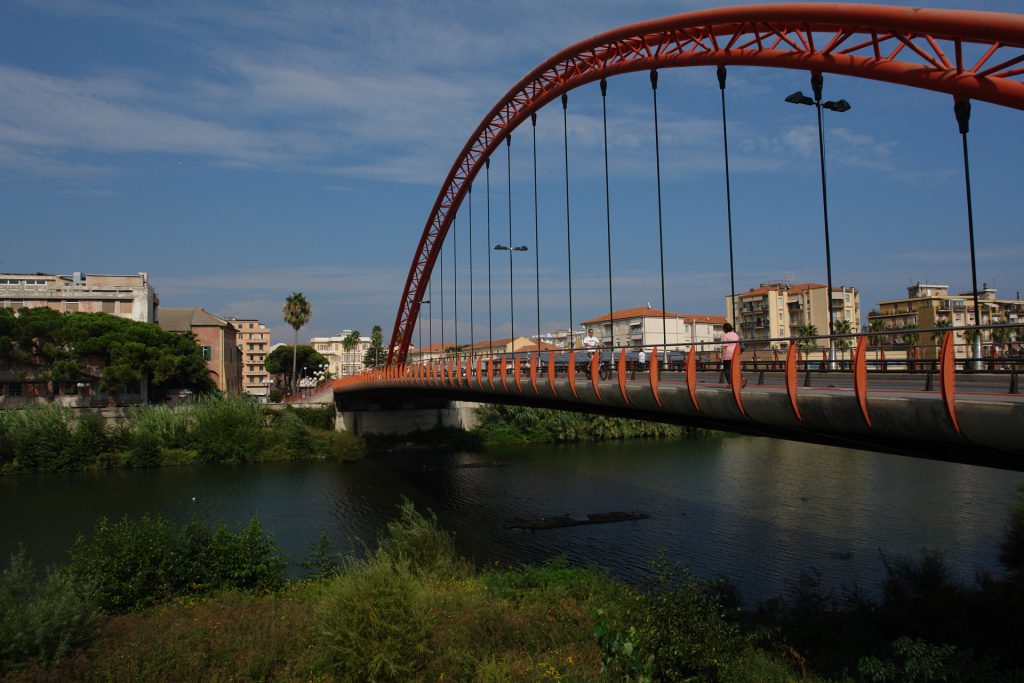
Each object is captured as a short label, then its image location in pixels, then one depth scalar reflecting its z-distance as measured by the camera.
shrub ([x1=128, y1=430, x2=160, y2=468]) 45.44
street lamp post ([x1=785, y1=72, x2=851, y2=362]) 14.10
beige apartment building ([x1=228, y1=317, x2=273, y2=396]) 121.06
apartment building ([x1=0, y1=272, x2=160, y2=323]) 66.50
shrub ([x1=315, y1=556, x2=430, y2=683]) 12.27
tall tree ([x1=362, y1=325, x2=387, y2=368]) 101.64
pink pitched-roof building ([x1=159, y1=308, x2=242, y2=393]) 75.00
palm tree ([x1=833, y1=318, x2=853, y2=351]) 55.00
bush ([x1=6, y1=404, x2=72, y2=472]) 43.31
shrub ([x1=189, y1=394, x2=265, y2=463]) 47.97
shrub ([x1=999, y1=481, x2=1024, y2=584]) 18.70
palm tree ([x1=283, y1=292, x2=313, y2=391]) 75.56
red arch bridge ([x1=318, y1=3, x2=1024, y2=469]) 8.90
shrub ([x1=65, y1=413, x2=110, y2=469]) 44.19
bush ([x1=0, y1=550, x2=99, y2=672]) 12.41
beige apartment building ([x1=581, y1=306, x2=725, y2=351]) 70.88
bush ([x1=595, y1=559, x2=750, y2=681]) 11.43
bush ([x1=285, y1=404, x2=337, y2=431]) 56.50
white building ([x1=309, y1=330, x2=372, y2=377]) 136.26
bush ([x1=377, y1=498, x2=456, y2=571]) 19.06
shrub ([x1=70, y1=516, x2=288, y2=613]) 16.19
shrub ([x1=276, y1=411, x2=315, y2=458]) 50.19
